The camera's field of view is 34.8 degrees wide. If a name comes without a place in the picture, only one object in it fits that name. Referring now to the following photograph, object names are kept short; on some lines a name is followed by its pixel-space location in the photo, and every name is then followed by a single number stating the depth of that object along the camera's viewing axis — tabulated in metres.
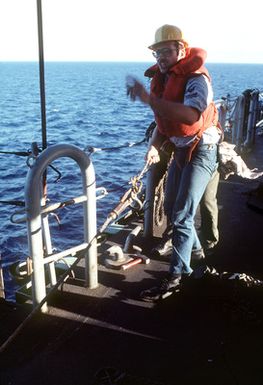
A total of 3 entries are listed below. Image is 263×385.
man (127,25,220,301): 3.24
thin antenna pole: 3.57
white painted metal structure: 3.21
